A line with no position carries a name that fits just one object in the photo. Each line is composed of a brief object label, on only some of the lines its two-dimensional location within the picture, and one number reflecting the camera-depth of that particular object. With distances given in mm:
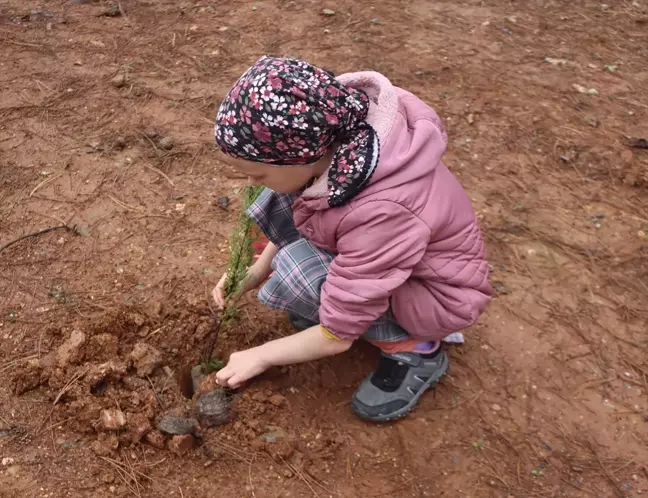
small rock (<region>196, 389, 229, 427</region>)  2223
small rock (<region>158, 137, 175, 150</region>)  3488
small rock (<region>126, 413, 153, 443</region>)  2107
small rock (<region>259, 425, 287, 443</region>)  2223
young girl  1701
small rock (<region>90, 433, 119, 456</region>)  2070
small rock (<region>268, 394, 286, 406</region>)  2314
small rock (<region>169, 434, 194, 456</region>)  2105
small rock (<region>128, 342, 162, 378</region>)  2293
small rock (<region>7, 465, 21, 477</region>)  2009
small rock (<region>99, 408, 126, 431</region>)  2100
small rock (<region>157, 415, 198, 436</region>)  2140
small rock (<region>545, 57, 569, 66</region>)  4480
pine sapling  2186
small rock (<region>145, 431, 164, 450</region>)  2111
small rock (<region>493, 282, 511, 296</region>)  2883
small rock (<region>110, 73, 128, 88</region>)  3953
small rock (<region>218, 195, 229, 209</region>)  3182
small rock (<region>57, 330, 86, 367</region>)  2260
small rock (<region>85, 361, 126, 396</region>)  2209
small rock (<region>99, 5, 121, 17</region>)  4715
